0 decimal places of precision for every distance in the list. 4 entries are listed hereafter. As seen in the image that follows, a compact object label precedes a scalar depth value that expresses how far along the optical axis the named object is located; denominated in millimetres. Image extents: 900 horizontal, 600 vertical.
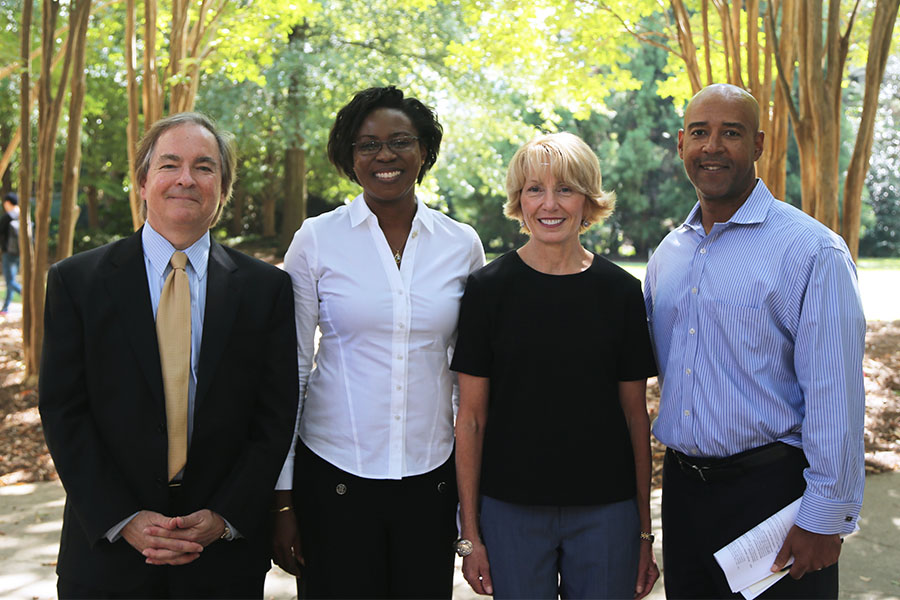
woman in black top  2729
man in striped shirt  2586
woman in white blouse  2861
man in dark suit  2543
